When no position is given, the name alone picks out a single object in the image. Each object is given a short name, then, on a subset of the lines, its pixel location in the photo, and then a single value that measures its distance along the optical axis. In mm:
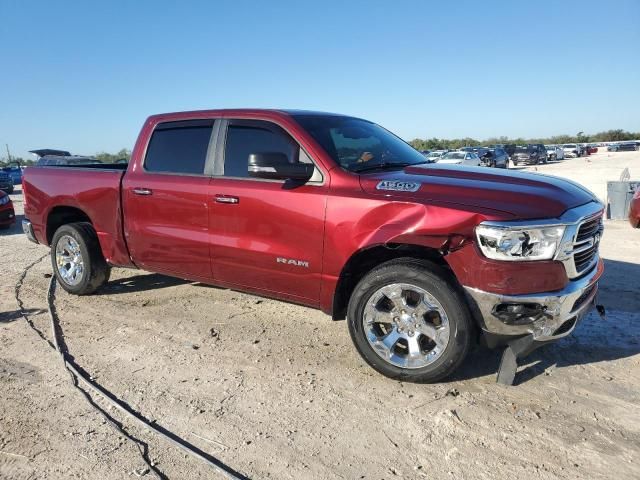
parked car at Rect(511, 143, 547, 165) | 43656
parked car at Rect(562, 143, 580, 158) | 57969
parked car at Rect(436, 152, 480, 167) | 29655
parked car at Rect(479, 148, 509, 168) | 34062
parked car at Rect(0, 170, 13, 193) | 18962
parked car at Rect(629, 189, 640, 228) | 8742
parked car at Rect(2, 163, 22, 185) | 26766
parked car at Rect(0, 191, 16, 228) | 10844
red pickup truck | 3121
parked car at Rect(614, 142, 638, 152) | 64125
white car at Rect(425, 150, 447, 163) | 37700
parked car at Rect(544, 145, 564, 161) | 50438
